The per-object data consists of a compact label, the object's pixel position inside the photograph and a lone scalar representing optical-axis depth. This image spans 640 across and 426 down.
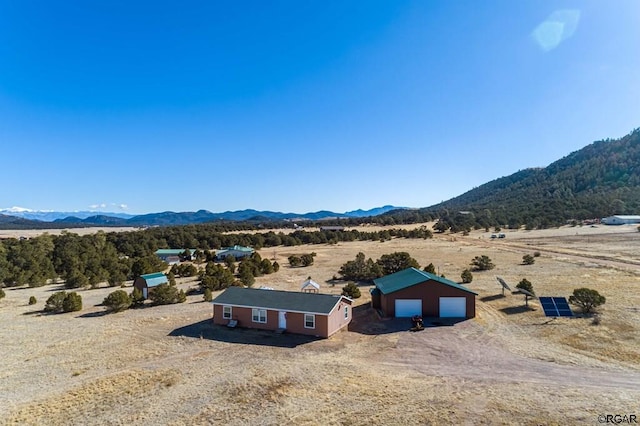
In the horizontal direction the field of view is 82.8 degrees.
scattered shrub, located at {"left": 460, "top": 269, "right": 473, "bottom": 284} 40.47
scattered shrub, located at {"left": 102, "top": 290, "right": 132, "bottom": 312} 33.12
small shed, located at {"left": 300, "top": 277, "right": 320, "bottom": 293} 33.73
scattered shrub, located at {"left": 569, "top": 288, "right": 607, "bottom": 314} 27.17
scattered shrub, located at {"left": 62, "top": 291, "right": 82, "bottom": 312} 33.56
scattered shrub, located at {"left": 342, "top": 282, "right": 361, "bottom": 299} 35.31
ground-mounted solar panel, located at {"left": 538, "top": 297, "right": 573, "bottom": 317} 26.62
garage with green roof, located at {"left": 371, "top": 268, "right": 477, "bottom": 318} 28.17
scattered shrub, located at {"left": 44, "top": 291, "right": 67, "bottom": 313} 33.97
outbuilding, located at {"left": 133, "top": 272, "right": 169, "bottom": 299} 37.53
